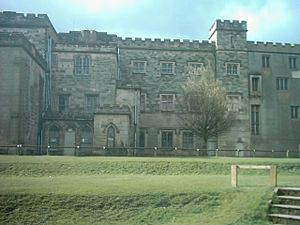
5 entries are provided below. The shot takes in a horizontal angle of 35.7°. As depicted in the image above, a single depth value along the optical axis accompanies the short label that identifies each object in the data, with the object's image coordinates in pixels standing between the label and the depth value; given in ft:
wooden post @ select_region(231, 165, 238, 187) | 53.01
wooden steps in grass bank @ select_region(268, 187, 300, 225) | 42.75
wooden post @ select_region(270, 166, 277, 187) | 51.99
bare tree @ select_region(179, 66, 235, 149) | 121.39
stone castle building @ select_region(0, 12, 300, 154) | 132.36
